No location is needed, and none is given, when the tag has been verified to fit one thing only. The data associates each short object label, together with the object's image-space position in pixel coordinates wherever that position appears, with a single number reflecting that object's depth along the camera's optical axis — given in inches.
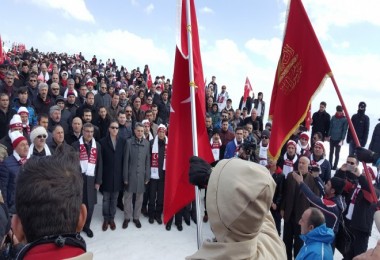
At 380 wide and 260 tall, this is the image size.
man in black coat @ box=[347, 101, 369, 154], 408.8
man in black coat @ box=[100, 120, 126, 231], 262.5
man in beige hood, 52.7
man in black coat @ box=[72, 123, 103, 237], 241.0
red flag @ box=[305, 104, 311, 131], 437.1
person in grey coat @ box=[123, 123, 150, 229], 267.6
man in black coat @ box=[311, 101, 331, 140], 444.5
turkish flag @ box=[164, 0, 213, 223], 153.3
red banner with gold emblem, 157.2
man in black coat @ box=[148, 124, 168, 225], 278.5
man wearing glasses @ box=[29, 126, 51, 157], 209.3
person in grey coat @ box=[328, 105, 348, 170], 420.5
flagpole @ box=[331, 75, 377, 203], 128.3
